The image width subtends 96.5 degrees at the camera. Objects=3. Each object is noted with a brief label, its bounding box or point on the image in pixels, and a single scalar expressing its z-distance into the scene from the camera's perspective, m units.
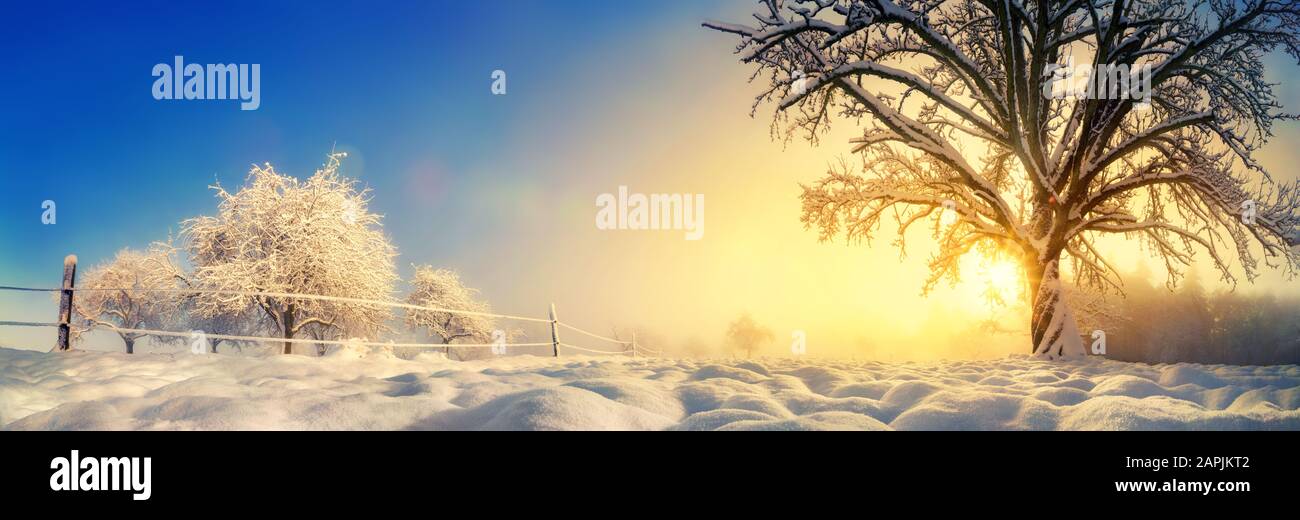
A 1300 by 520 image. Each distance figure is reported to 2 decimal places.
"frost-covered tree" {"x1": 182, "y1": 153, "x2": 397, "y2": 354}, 23.56
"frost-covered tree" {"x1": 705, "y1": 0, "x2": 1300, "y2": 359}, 9.28
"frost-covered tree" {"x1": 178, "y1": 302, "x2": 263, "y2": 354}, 33.00
